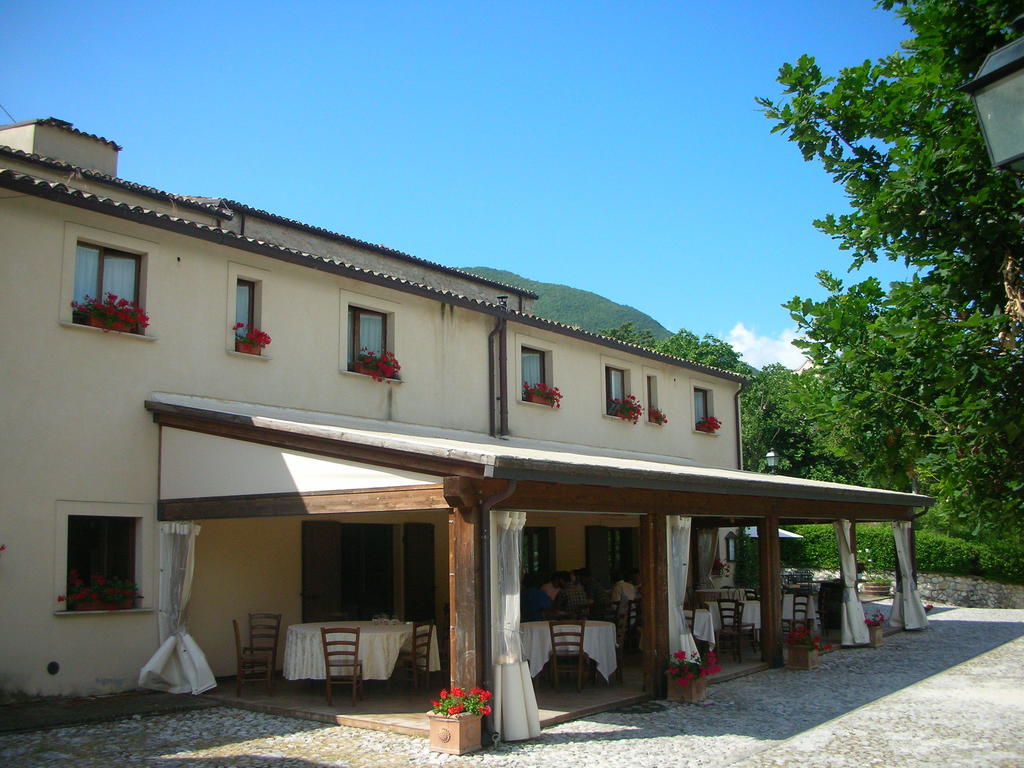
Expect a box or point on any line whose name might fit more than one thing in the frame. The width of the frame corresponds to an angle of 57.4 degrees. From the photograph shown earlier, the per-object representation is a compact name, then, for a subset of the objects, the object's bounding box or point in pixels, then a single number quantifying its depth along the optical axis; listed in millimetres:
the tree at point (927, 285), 5902
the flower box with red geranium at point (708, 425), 22109
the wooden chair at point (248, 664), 10719
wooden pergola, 8641
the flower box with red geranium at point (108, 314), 11055
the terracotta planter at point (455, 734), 8125
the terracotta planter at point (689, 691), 10828
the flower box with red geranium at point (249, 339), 12672
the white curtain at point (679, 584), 11305
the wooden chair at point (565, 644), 11281
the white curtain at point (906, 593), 18984
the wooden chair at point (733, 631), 14508
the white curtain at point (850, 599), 16297
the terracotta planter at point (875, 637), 16438
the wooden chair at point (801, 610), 16566
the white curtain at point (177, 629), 10875
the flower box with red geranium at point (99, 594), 10625
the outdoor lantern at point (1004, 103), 3268
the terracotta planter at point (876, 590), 27578
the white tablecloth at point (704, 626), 13820
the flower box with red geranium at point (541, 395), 17156
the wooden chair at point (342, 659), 10195
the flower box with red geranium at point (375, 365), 14203
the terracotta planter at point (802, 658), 13750
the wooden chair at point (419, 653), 10992
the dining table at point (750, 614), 16281
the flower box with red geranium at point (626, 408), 19359
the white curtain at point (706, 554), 21516
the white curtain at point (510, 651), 8688
